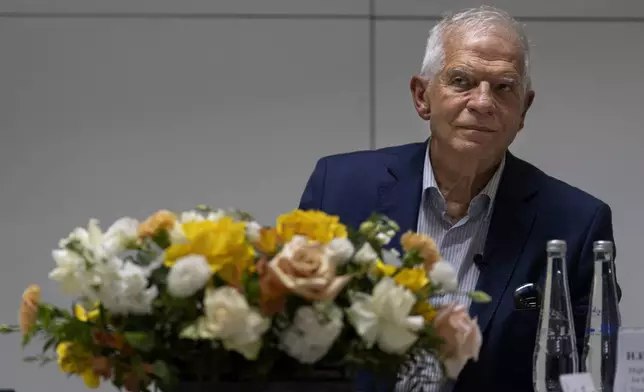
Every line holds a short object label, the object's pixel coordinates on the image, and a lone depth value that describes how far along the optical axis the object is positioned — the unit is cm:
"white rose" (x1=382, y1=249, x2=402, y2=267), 228
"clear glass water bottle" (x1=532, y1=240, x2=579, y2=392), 248
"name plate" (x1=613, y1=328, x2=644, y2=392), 243
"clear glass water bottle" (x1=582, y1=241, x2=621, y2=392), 252
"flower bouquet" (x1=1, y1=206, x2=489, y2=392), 219
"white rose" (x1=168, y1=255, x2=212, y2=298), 218
